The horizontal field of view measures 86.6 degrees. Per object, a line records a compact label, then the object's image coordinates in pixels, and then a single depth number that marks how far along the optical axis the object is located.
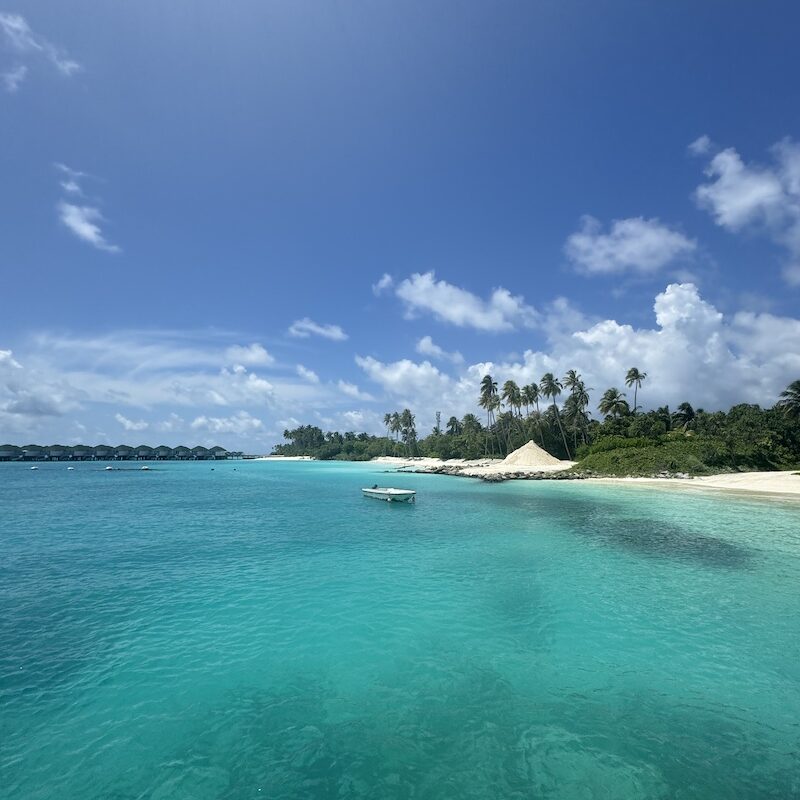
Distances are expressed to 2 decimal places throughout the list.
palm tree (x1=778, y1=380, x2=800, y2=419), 72.19
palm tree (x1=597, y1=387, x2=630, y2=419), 88.81
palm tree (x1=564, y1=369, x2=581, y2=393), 92.50
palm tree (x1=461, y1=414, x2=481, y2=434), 142.12
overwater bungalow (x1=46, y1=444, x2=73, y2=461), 195.36
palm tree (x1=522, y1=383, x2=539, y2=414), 101.62
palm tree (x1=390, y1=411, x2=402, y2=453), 174.88
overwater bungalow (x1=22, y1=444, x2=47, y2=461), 187.12
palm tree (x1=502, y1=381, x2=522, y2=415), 103.56
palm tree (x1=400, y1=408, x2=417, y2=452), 165.12
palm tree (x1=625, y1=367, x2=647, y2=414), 90.50
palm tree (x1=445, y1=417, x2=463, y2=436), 159.50
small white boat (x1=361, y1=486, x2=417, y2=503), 46.09
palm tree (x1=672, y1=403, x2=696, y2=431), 96.56
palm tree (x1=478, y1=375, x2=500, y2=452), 113.31
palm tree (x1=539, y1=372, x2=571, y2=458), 96.62
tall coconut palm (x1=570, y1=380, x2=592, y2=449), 91.88
